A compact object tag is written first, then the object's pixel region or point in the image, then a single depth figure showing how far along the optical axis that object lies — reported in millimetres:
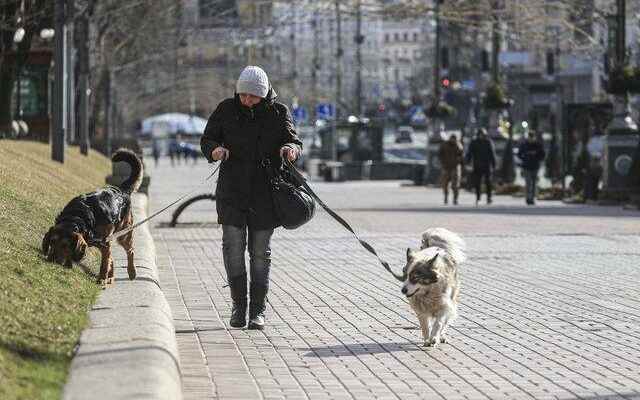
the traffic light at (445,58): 64188
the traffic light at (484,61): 67000
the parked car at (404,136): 148125
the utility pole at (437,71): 61031
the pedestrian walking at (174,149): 115350
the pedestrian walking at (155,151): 117638
